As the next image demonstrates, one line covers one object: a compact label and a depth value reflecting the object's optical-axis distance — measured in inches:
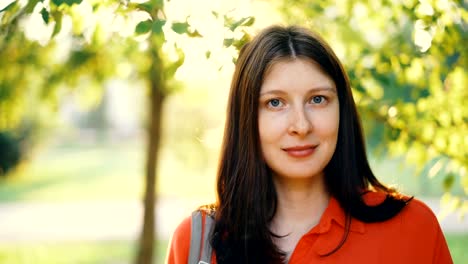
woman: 87.6
